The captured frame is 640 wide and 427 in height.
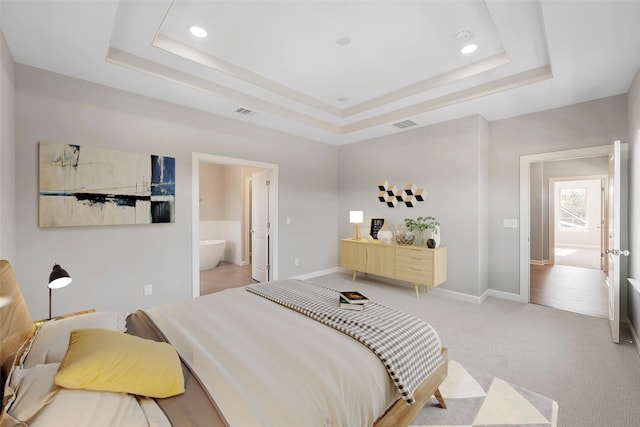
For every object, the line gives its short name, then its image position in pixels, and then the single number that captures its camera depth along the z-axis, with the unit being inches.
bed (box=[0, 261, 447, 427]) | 36.9
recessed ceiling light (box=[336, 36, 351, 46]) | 99.5
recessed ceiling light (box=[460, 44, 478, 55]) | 104.0
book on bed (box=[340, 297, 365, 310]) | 77.3
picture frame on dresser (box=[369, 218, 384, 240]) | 198.5
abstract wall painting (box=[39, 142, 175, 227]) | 107.0
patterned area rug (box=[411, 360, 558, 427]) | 69.1
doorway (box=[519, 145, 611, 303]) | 150.7
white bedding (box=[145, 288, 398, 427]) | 42.3
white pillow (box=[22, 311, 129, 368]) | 47.0
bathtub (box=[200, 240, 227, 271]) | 229.9
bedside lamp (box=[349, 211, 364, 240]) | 198.7
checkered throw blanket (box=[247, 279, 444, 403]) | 57.2
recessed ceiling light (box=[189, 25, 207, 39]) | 94.3
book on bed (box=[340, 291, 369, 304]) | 78.0
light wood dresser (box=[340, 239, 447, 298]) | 158.9
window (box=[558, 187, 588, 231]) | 347.9
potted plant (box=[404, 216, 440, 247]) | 168.6
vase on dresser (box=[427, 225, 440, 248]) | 166.5
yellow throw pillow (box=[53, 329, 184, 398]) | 37.6
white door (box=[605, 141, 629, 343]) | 104.6
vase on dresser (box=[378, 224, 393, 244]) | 186.2
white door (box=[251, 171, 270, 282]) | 187.2
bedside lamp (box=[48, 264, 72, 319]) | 68.4
